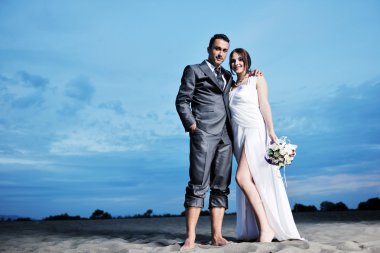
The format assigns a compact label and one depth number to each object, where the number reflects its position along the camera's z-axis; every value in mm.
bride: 4379
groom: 4230
